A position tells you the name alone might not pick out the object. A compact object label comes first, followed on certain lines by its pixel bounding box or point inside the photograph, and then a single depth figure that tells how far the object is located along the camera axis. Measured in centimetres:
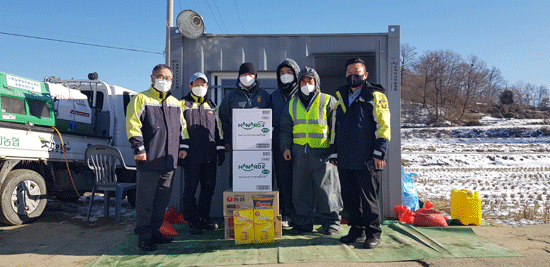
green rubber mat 338
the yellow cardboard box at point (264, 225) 383
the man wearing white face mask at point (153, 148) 373
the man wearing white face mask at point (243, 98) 448
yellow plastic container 476
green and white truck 487
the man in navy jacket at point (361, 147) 365
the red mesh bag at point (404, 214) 491
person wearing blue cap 437
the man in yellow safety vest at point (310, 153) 416
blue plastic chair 554
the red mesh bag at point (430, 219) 458
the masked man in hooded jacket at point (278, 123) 443
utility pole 1088
